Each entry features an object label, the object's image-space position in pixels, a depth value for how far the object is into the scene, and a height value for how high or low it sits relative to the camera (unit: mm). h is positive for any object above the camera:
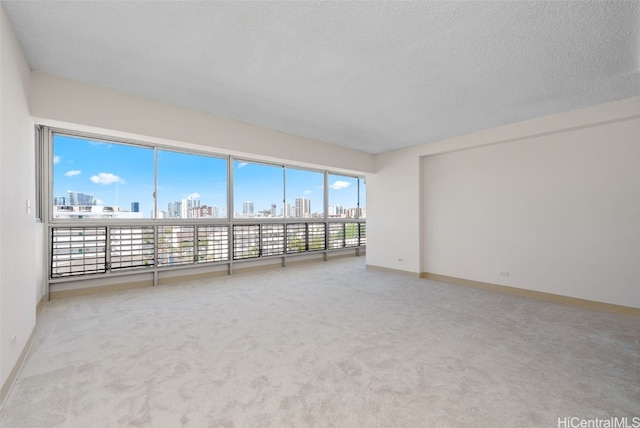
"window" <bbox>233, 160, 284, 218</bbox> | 5536 +559
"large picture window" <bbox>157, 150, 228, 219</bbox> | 4676 +564
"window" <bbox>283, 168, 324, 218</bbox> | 6441 +533
